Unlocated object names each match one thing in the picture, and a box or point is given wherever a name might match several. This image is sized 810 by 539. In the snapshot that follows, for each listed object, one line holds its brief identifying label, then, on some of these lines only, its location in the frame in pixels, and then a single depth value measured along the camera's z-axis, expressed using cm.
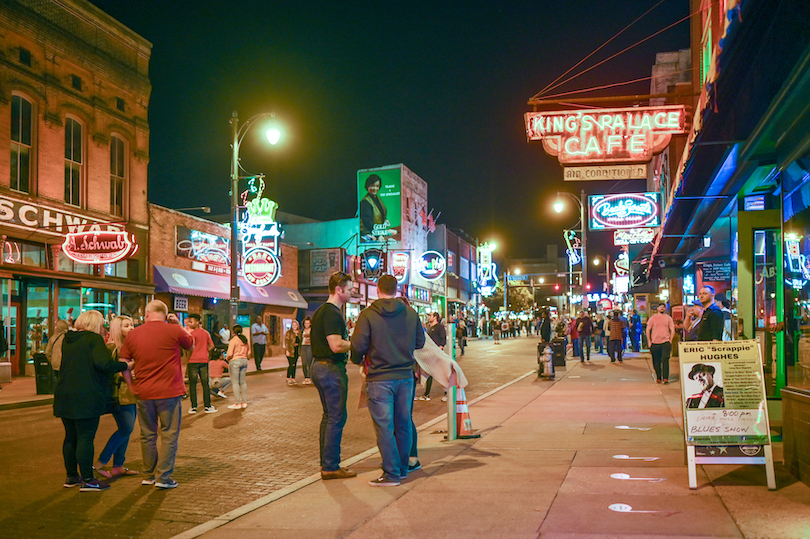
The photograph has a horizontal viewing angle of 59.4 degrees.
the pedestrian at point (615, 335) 2417
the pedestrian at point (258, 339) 2236
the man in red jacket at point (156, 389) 671
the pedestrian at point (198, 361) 1256
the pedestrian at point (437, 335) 1449
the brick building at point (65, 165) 2002
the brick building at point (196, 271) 2538
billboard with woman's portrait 5419
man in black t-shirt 669
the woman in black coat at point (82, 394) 661
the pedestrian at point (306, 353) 1666
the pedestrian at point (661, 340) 1595
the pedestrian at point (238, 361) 1315
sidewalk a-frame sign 588
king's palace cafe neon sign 1210
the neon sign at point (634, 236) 2750
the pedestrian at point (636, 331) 3056
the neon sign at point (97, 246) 1988
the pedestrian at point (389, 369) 644
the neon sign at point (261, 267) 2807
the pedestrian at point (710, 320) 1010
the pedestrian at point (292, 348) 1842
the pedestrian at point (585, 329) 2600
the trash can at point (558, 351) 2011
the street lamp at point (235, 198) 2215
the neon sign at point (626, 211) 2275
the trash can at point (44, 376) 1580
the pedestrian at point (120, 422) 700
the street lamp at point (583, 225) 3253
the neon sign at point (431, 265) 5138
